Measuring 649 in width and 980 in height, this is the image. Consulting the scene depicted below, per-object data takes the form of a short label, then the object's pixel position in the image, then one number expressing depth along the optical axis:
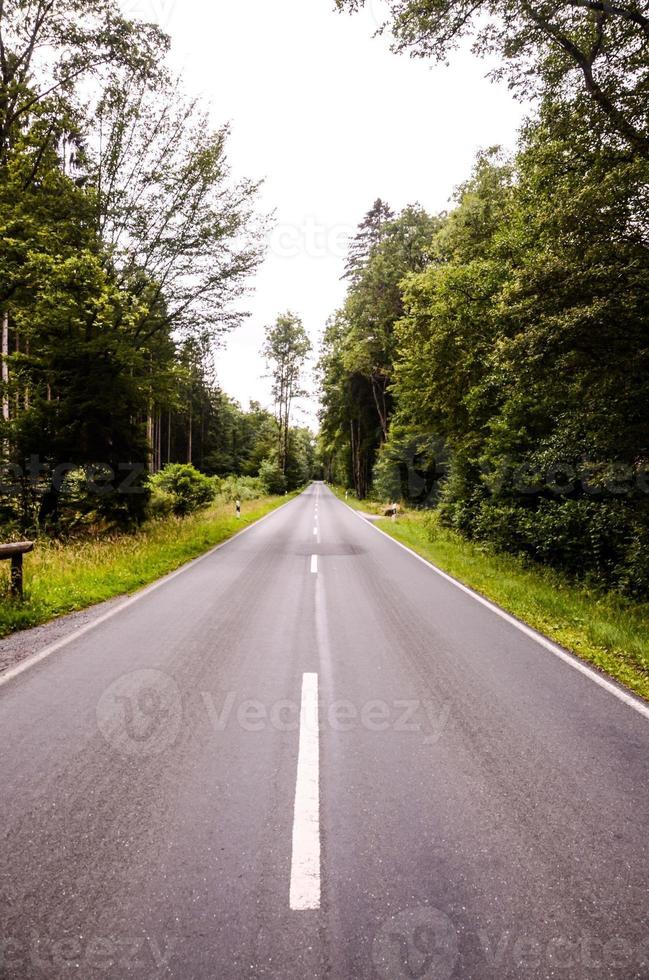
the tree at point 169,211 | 11.98
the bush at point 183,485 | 21.12
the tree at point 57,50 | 9.46
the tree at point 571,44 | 6.69
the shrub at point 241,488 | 31.86
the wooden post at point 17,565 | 6.61
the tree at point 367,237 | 32.66
